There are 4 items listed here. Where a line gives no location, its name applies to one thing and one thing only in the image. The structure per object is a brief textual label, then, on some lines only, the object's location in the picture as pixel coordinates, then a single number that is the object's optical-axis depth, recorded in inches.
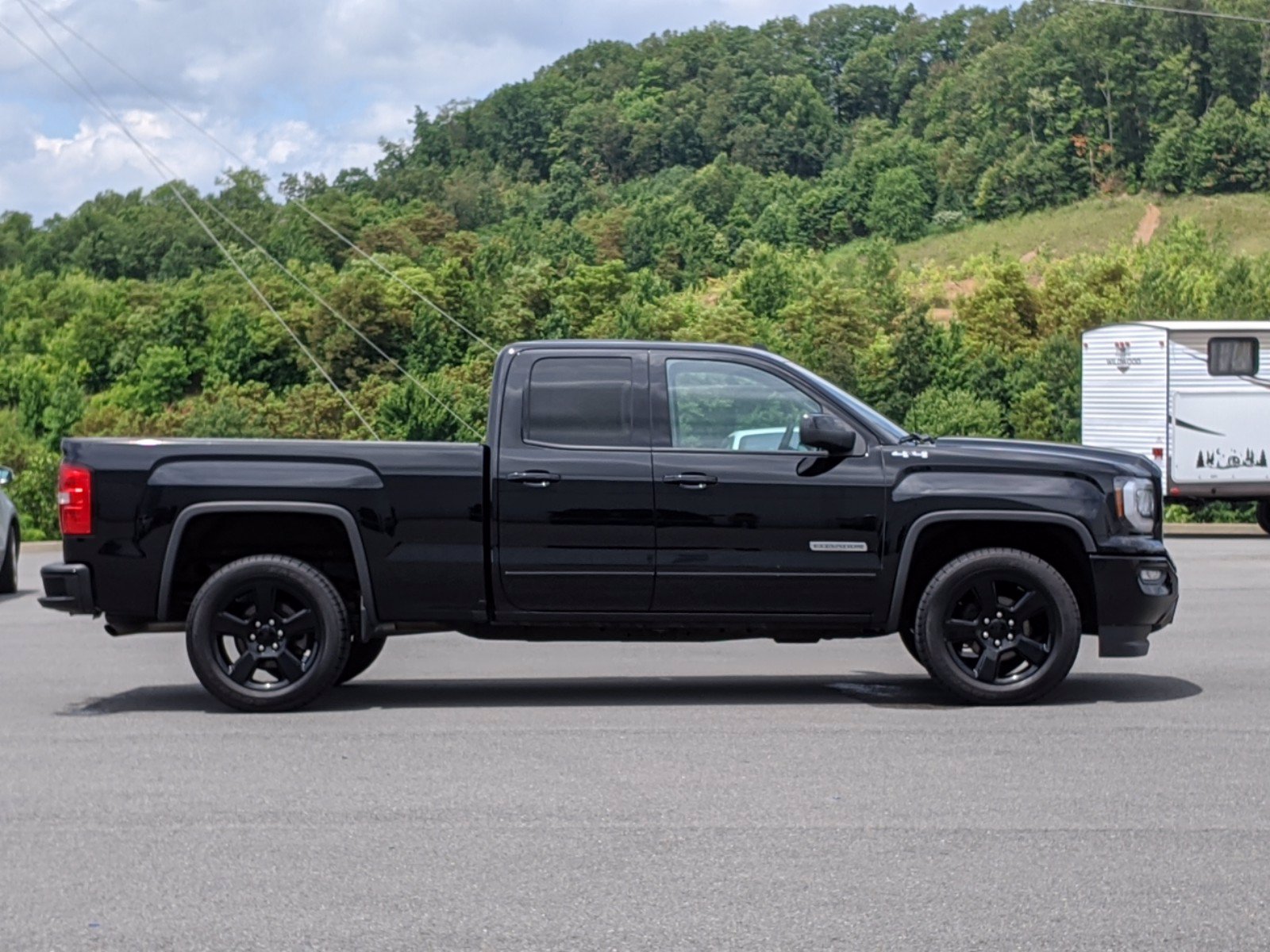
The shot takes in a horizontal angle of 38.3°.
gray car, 678.5
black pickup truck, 370.3
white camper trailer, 1085.8
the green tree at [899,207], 6166.3
